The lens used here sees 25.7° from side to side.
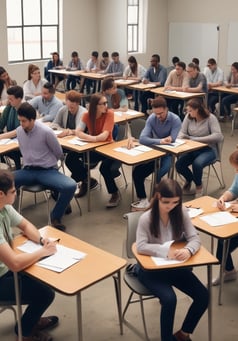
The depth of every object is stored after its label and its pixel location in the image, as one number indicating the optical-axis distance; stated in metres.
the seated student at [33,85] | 8.73
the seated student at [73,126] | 6.09
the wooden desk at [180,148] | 5.69
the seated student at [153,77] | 10.42
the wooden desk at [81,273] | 2.97
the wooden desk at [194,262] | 3.22
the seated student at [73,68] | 12.57
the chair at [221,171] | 6.21
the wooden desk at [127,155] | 5.39
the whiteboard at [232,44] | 12.48
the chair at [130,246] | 3.55
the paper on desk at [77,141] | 5.81
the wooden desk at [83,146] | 5.64
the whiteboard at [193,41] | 13.01
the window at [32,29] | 12.70
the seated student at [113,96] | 7.20
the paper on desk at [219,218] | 3.92
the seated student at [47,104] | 6.90
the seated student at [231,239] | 4.15
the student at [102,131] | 5.88
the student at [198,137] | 6.08
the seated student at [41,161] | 5.16
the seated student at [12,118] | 5.92
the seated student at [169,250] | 3.29
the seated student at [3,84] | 7.79
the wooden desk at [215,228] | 3.75
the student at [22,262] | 3.11
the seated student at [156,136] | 5.91
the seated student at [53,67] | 12.66
